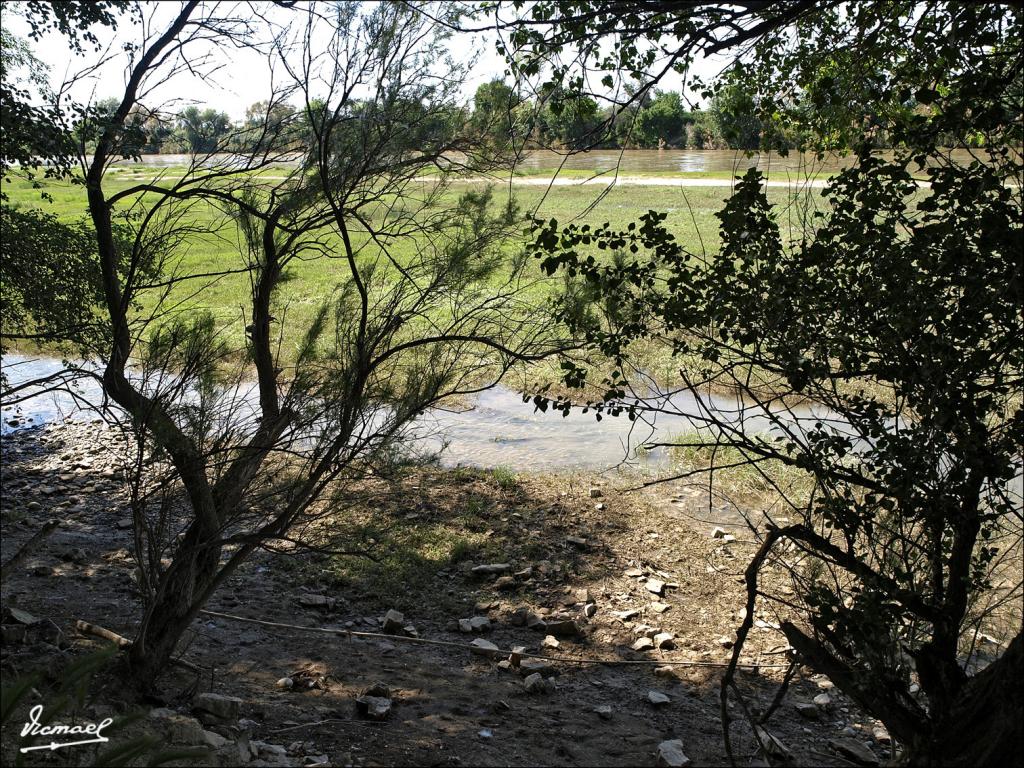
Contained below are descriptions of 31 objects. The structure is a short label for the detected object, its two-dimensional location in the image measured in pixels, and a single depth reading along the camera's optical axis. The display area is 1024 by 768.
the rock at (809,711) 5.15
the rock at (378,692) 5.09
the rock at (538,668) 5.66
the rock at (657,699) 5.24
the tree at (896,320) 3.15
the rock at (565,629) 6.20
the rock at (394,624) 6.18
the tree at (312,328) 4.62
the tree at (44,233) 4.94
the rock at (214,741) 3.86
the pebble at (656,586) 6.77
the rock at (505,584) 6.88
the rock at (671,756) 4.37
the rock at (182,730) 3.87
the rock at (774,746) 4.41
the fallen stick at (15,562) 3.56
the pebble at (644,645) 6.01
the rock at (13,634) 4.84
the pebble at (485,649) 5.88
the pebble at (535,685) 5.36
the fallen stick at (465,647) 5.79
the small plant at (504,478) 8.60
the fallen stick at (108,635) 4.99
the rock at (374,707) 4.80
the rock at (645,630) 6.20
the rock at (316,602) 6.54
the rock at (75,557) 6.91
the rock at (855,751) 4.64
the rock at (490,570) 7.05
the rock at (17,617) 5.15
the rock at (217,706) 4.50
